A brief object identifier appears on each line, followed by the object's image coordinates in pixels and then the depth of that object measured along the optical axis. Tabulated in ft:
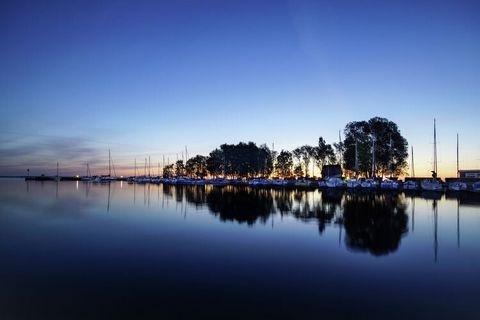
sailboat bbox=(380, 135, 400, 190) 248.81
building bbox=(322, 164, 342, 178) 373.93
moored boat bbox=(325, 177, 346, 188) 293.02
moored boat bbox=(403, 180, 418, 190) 240.90
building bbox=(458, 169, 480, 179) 250.64
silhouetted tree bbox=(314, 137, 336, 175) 439.63
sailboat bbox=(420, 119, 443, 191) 220.68
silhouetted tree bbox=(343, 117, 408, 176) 337.52
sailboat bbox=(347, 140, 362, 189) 265.44
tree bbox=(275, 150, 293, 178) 531.50
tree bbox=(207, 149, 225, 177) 607.37
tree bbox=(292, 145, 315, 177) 495.82
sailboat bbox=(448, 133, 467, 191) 220.64
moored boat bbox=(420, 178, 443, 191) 219.78
